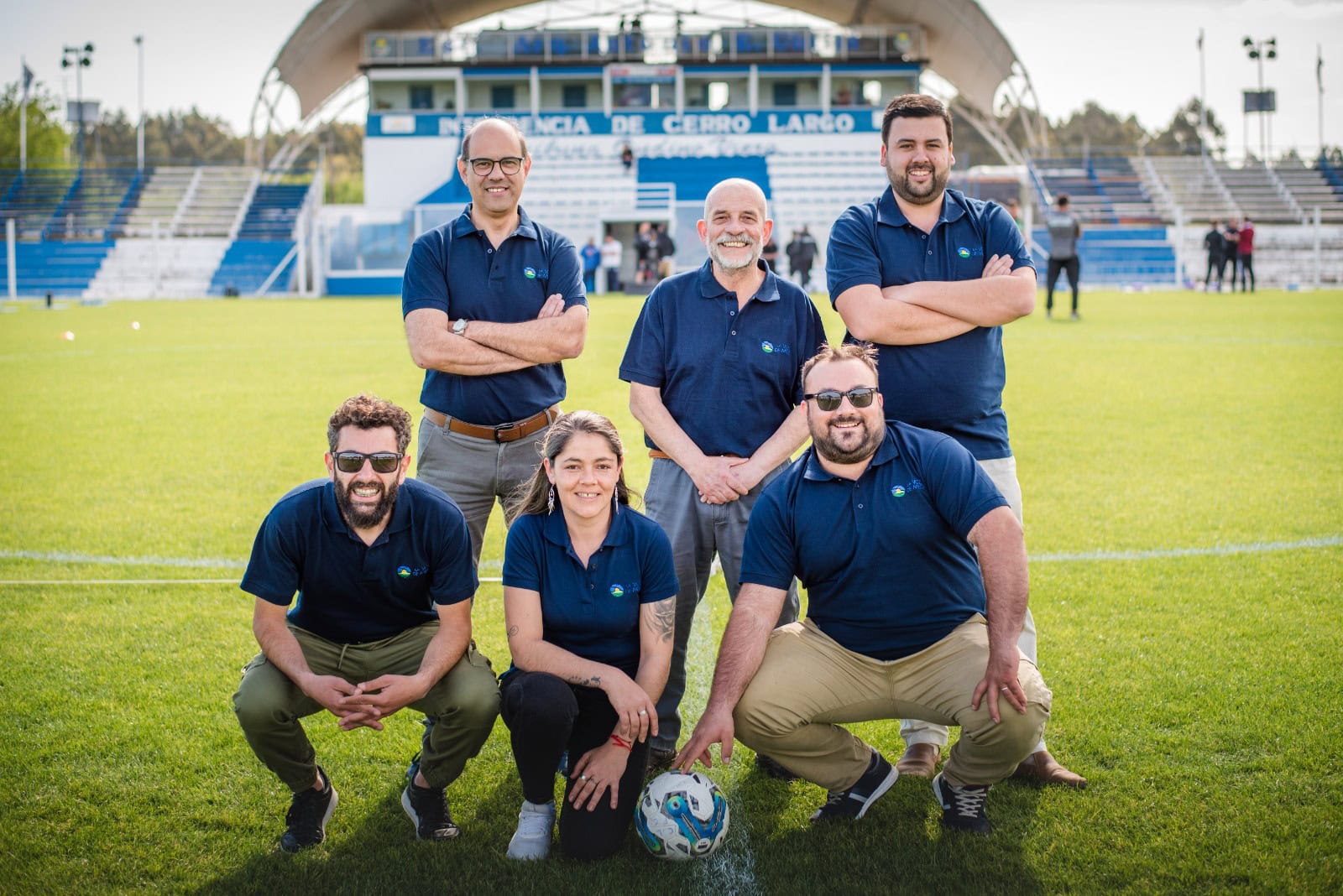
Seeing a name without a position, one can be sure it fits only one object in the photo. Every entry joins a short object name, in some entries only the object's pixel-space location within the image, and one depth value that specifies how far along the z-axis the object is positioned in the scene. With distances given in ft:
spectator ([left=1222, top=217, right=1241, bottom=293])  96.43
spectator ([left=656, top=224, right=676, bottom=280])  107.55
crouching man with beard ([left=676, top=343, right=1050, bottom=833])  11.74
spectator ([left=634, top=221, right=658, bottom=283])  107.14
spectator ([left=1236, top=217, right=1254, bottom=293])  96.53
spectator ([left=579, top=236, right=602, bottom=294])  115.03
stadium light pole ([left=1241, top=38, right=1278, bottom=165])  201.46
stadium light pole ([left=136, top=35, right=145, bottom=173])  203.77
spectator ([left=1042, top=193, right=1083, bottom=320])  64.64
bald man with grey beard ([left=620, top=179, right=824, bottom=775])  13.29
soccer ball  11.02
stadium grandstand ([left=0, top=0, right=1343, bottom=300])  124.06
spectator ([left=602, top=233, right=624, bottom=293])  118.21
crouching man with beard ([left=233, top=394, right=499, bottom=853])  11.60
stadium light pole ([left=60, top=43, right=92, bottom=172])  189.37
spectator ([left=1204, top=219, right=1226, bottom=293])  98.99
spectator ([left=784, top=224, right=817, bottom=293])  95.76
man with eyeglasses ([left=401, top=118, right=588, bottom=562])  14.30
